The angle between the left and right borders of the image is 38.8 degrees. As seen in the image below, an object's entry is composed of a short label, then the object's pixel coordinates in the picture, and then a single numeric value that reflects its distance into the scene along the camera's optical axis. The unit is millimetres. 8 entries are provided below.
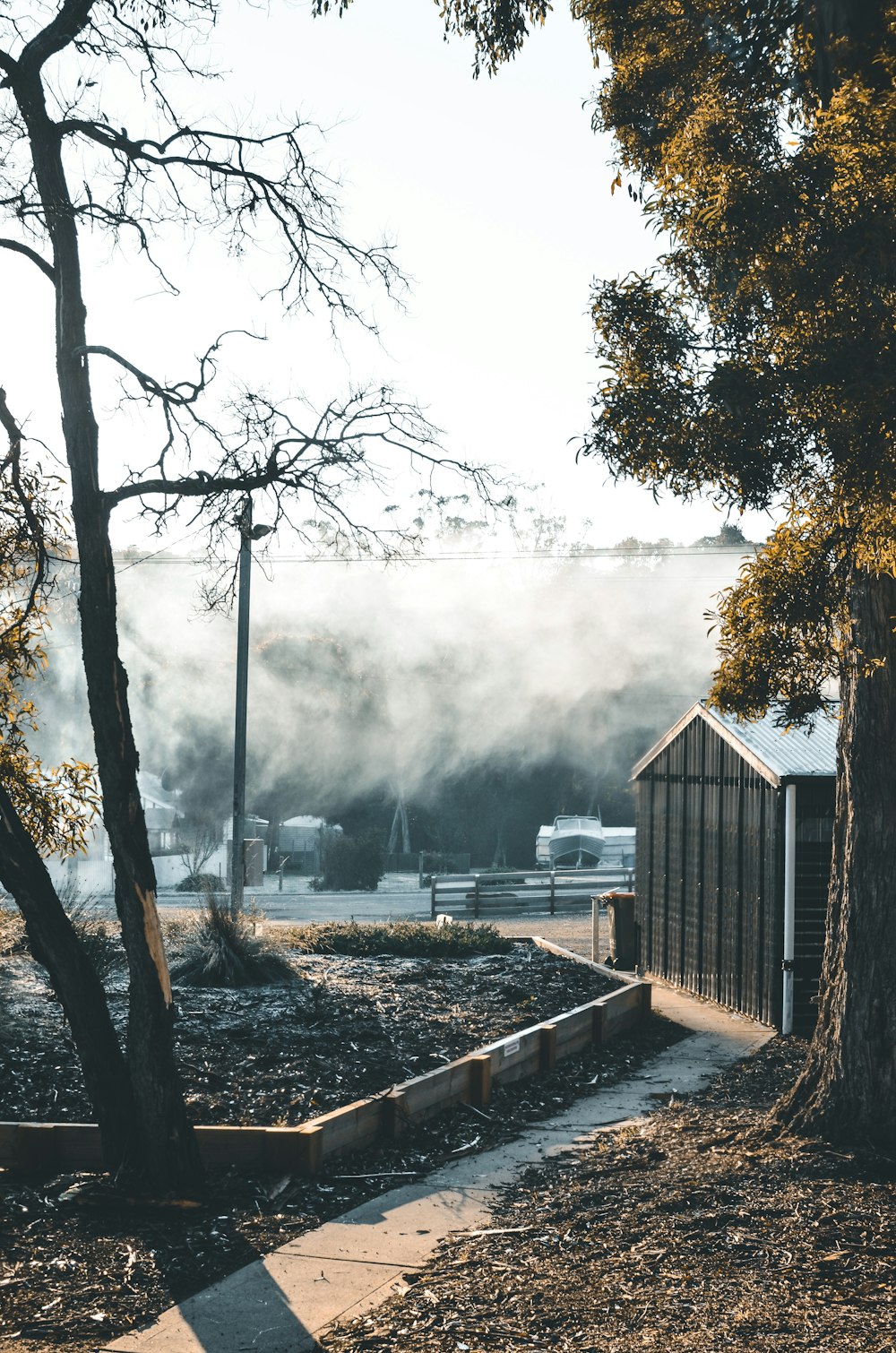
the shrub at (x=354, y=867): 35469
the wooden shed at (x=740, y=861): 13219
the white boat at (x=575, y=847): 39156
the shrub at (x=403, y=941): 15952
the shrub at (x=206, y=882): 15408
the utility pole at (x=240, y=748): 21906
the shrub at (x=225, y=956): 13180
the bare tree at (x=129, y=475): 7016
